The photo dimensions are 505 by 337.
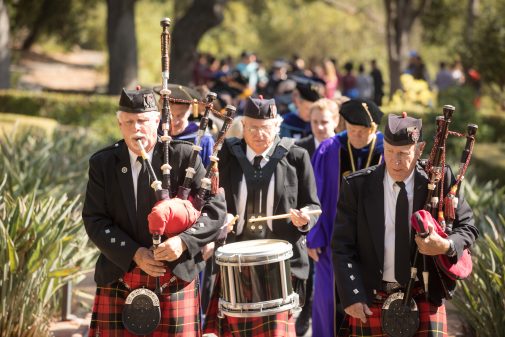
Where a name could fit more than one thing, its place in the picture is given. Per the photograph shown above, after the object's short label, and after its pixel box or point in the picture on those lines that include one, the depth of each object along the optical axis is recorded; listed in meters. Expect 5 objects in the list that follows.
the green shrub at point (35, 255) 13.38
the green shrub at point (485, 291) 12.87
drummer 12.62
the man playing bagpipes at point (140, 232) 10.37
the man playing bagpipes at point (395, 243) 10.43
